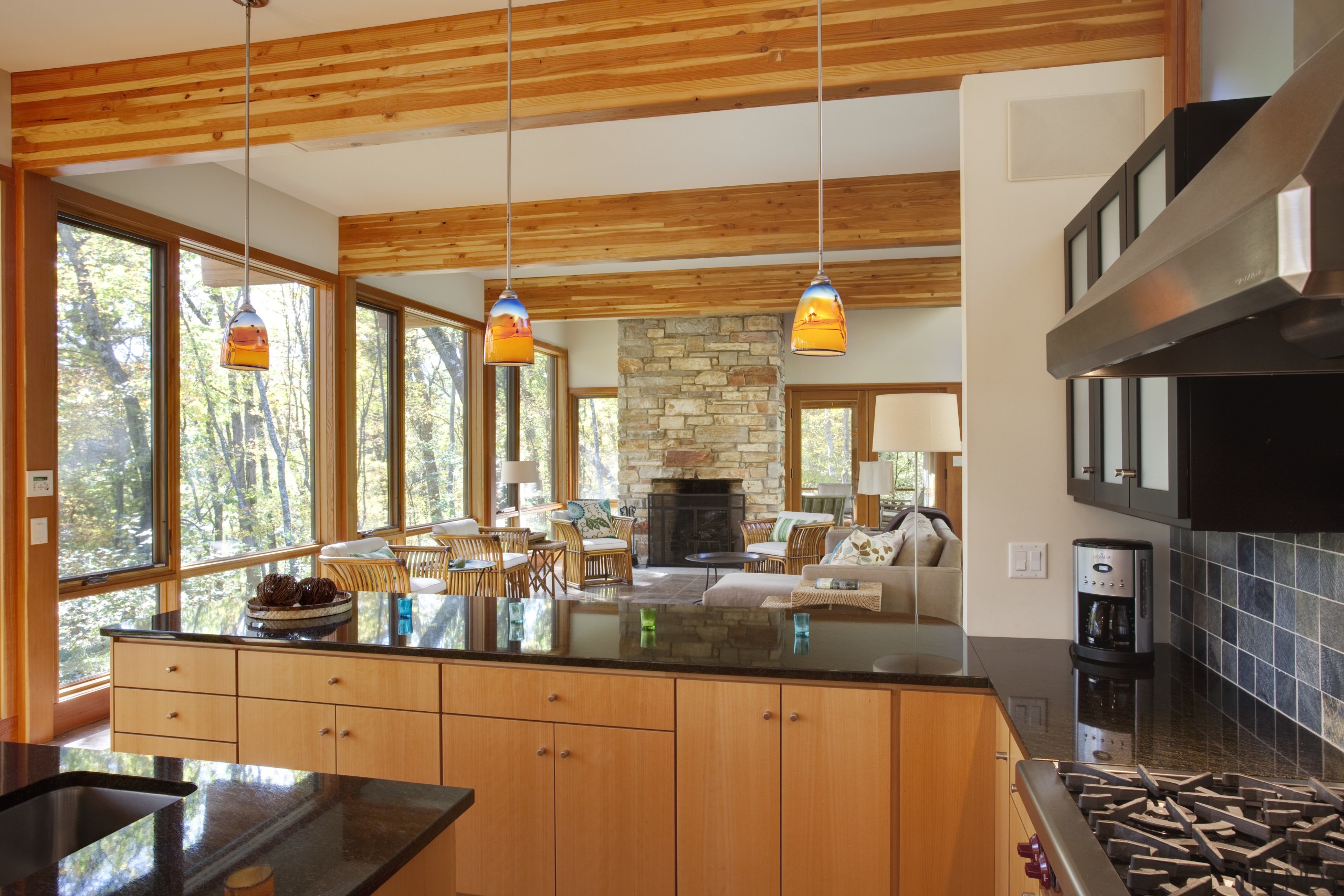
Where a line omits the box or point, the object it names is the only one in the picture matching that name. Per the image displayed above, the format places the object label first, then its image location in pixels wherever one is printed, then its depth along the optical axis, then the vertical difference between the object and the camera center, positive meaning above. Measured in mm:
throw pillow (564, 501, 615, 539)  8320 -762
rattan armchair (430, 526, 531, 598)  6047 -970
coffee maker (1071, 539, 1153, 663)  2219 -438
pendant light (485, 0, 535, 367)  2594 +394
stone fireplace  9133 +504
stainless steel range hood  735 +212
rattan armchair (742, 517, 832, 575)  7027 -950
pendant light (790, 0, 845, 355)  2441 +402
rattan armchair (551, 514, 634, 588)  7773 -1115
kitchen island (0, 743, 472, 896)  1086 -599
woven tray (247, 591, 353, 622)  2729 -567
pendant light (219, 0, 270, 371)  3014 +427
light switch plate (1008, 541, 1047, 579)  2537 -362
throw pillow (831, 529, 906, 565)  4578 -601
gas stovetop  1090 -602
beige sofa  4082 -706
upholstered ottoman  4895 -894
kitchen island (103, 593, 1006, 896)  2096 -840
